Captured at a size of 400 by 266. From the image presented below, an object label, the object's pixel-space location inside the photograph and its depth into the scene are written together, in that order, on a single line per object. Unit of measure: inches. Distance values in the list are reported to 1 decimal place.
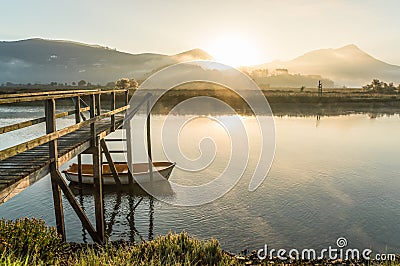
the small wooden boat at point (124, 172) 615.8
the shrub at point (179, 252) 261.0
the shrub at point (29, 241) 237.3
